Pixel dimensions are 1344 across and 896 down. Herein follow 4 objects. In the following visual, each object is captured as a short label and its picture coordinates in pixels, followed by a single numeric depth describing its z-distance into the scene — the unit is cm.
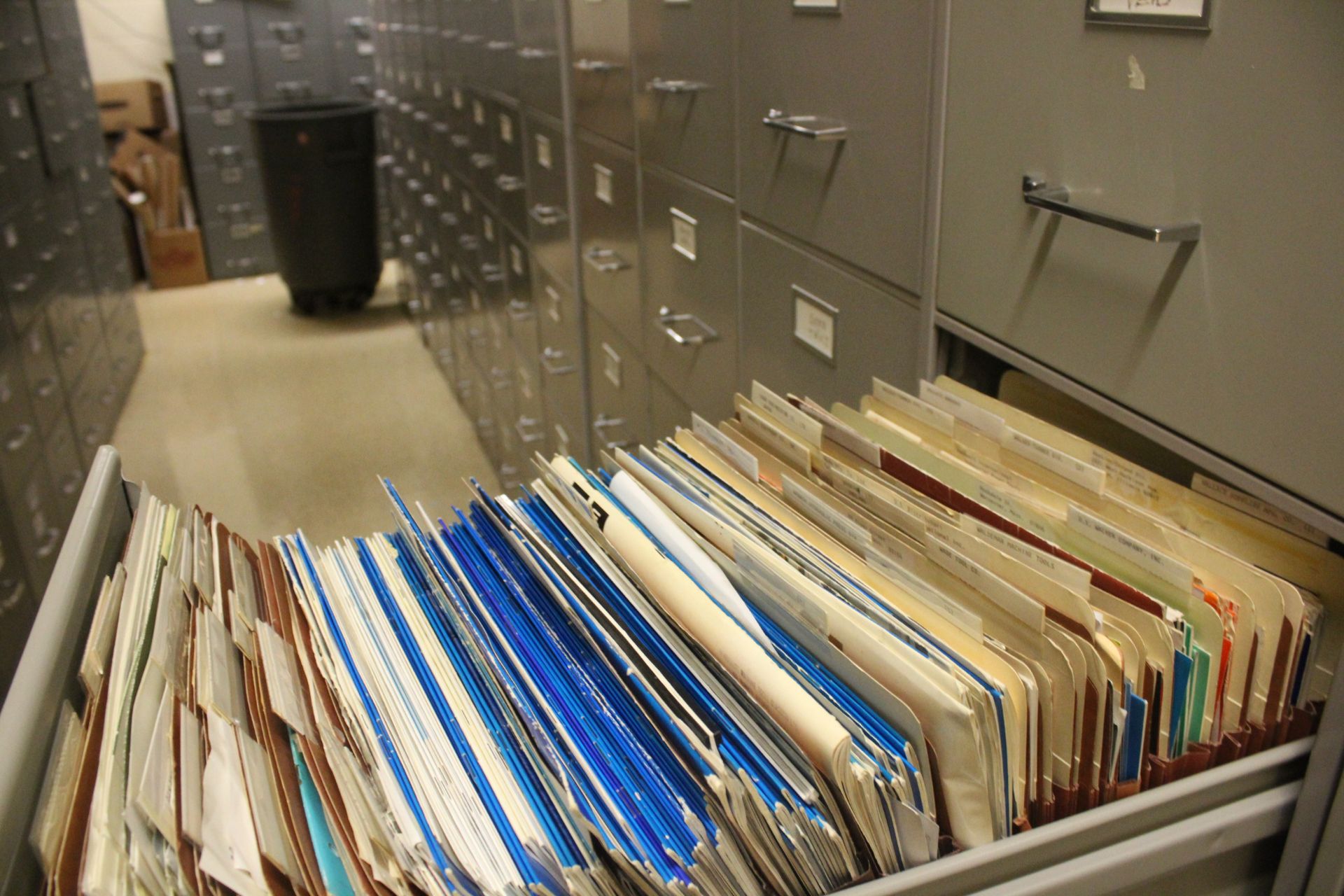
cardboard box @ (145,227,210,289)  569
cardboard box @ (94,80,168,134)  574
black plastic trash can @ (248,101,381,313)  488
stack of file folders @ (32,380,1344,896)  57
